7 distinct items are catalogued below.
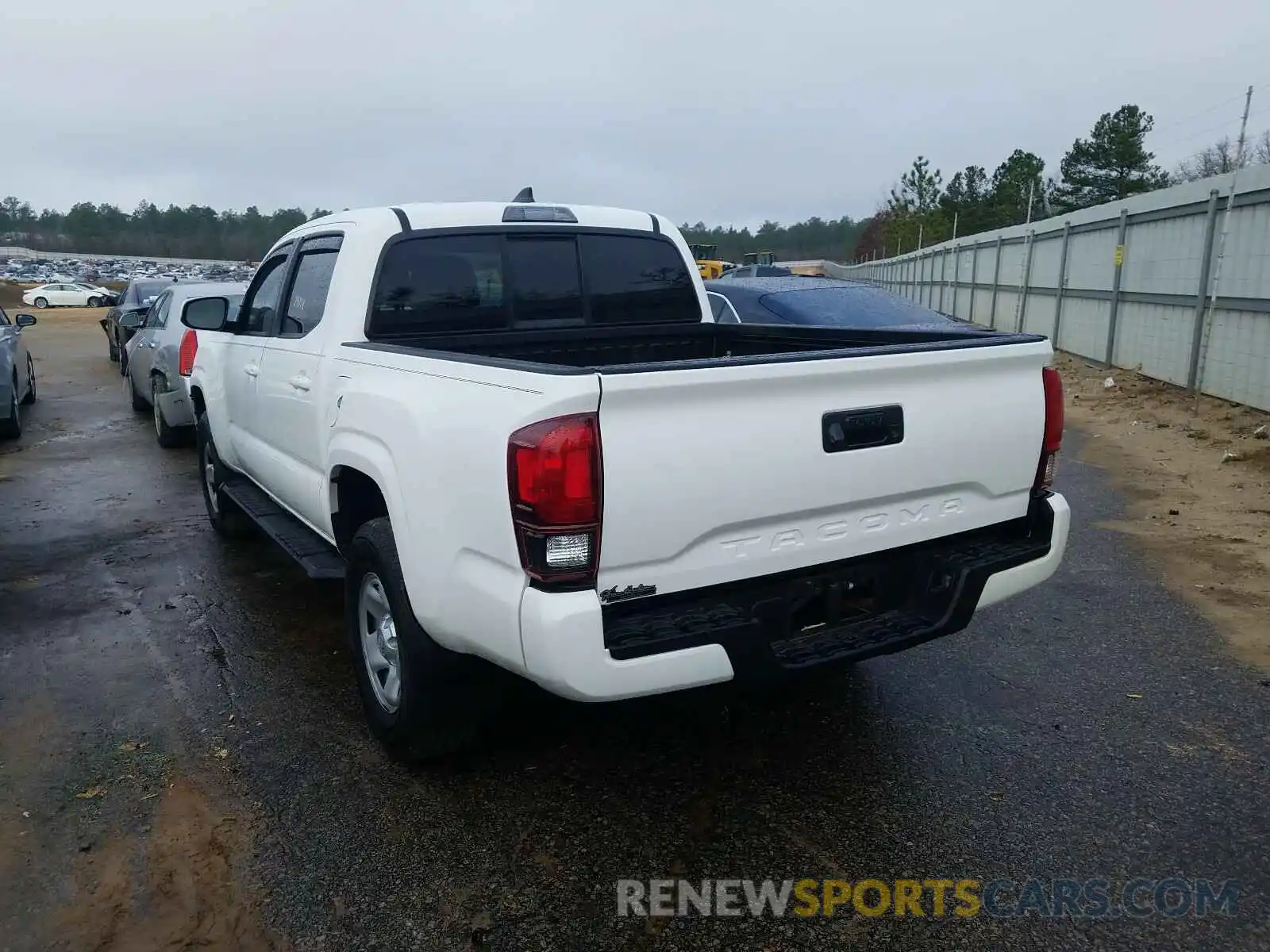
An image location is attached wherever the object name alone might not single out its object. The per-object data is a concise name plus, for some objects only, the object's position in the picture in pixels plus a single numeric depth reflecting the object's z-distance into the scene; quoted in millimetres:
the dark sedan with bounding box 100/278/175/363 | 17209
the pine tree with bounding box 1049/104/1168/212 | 53969
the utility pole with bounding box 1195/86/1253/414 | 10672
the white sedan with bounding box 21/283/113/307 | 45844
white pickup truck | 2662
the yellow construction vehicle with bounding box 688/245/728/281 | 28411
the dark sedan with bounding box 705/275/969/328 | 8781
